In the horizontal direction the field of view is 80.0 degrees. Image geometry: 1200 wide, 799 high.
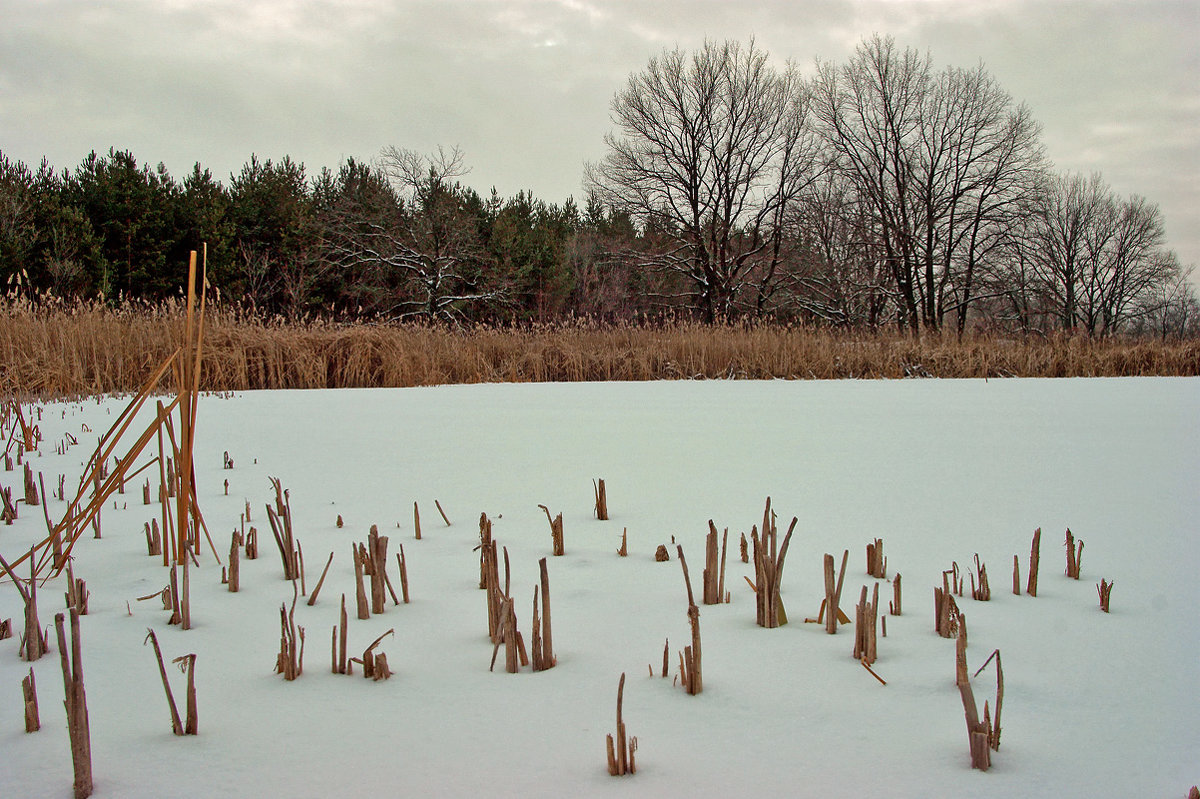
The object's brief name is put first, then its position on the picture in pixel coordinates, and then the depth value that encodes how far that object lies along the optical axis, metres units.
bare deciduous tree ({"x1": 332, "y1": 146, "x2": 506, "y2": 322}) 26.80
